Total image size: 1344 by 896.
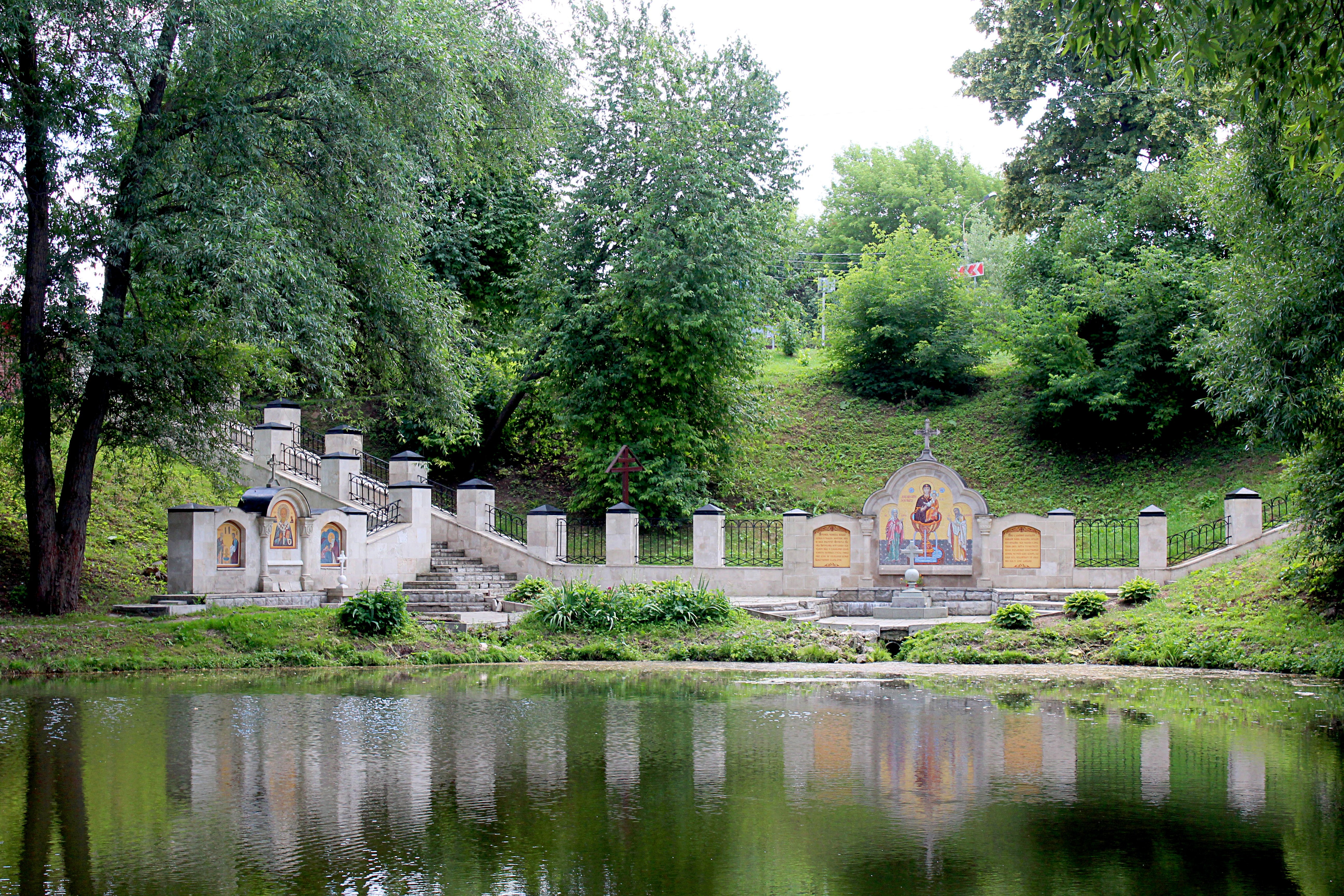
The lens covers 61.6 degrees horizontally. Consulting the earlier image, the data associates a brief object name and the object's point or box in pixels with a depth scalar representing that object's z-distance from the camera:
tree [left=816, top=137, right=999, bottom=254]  57.88
